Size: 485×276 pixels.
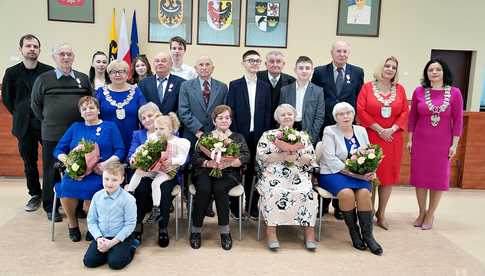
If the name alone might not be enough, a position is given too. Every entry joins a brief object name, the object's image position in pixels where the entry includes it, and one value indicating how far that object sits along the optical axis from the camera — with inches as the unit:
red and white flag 276.4
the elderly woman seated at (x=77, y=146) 132.0
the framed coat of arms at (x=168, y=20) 278.1
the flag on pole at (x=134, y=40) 277.7
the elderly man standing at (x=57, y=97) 147.4
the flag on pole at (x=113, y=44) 276.7
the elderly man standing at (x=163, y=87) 153.6
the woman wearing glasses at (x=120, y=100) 143.4
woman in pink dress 156.3
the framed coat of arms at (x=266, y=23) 282.4
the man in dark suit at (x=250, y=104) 152.4
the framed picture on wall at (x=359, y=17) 288.4
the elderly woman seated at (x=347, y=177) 136.5
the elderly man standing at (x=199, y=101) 149.3
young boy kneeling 115.3
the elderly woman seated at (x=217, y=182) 135.1
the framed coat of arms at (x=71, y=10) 274.8
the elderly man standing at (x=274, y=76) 156.8
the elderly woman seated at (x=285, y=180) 135.0
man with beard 163.2
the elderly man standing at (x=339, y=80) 159.0
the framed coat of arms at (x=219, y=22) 279.4
